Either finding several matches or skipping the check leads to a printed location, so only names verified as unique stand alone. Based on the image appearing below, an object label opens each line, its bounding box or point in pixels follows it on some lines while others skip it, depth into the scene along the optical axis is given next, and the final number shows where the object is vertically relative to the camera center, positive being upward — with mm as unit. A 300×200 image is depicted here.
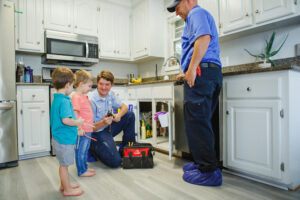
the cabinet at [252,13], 1717 +807
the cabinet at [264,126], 1356 -201
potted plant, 1918 +433
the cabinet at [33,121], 2275 -241
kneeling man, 1924 -248
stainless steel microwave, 2797 +759
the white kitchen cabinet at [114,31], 3318 +1171
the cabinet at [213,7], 2244 +1051
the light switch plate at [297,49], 1851 +455
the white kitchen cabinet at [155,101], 2359 -20
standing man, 1426 +90
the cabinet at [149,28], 3219 +1168
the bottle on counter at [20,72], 2459 +349
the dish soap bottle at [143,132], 2889 -467
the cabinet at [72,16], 2857 +1265
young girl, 1708 -123
